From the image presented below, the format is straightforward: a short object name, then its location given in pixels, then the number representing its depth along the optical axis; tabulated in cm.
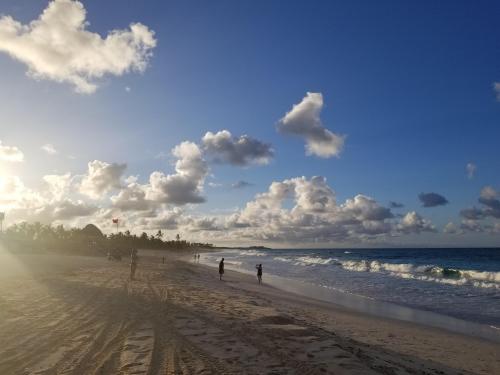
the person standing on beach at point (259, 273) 3219
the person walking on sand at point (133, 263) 2458
